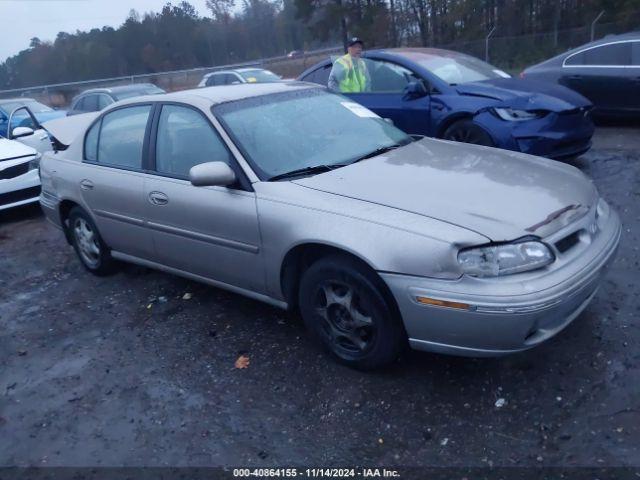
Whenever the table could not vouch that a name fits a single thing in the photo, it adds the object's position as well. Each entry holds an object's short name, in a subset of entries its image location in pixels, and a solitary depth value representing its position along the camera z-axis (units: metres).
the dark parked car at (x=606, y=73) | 8.45
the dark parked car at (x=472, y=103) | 6.26
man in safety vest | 7.45
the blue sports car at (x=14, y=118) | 10.27
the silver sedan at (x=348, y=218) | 2.89
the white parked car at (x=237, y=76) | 15.95
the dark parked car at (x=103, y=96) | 13.69
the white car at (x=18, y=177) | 7.65
